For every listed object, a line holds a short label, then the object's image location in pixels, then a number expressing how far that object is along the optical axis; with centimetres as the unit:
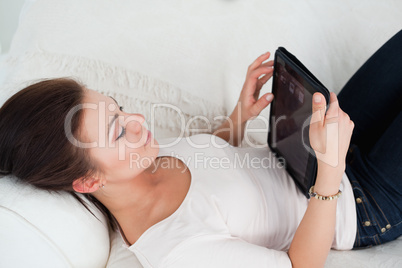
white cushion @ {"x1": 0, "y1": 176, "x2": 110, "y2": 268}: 79
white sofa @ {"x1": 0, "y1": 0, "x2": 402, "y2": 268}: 123
